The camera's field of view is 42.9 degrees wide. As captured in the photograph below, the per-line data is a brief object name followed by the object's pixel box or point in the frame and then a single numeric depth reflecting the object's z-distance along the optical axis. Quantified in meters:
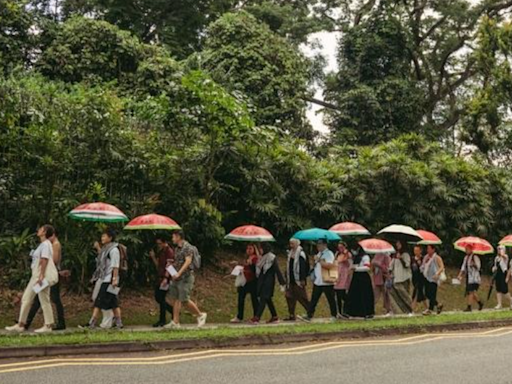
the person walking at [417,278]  16.64
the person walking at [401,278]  15.62
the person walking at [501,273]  18.44
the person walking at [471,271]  17.55
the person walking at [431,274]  16.06
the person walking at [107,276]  11.52
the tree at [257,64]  26.73
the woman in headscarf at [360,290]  14.48
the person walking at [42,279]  11.12
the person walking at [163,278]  12.48
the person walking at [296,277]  14.11
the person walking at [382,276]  15.99
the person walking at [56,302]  11.48
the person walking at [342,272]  14.62
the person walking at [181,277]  12.31
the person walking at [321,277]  14.21
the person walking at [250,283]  13.88
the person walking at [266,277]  13.55
